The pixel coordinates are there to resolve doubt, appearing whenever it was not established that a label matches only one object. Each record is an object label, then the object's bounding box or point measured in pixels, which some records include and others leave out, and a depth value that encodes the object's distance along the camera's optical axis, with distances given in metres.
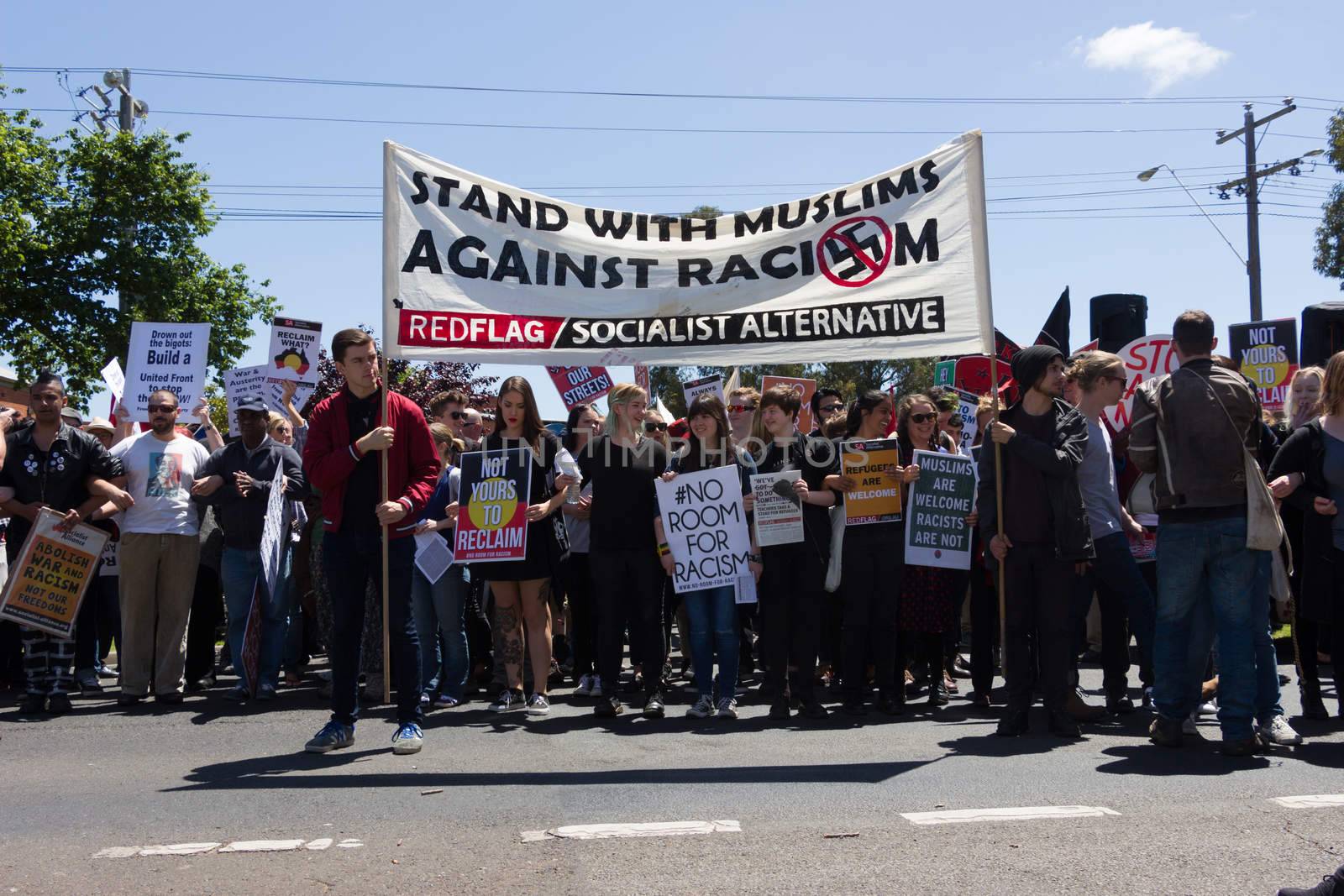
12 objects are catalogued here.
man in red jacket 6.82
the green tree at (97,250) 34.94
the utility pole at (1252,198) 31.48
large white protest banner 7.46
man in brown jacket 6.46
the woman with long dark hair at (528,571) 8.21
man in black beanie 7.00
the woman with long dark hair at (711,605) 7.96
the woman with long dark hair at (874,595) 8.05
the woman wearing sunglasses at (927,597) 8.45
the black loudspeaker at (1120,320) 14.55
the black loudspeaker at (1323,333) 13.19
